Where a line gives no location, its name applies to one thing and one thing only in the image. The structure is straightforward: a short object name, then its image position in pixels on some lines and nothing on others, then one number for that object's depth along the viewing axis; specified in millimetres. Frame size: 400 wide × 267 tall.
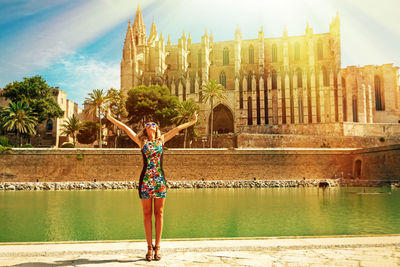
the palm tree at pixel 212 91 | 44719
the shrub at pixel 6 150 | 32719
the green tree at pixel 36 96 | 46406
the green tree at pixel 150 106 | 44781
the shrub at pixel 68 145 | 40000
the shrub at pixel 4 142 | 34250
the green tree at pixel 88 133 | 44031
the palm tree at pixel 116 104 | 43041
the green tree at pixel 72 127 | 45812
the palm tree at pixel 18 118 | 41812
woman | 5461
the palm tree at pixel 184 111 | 43159
